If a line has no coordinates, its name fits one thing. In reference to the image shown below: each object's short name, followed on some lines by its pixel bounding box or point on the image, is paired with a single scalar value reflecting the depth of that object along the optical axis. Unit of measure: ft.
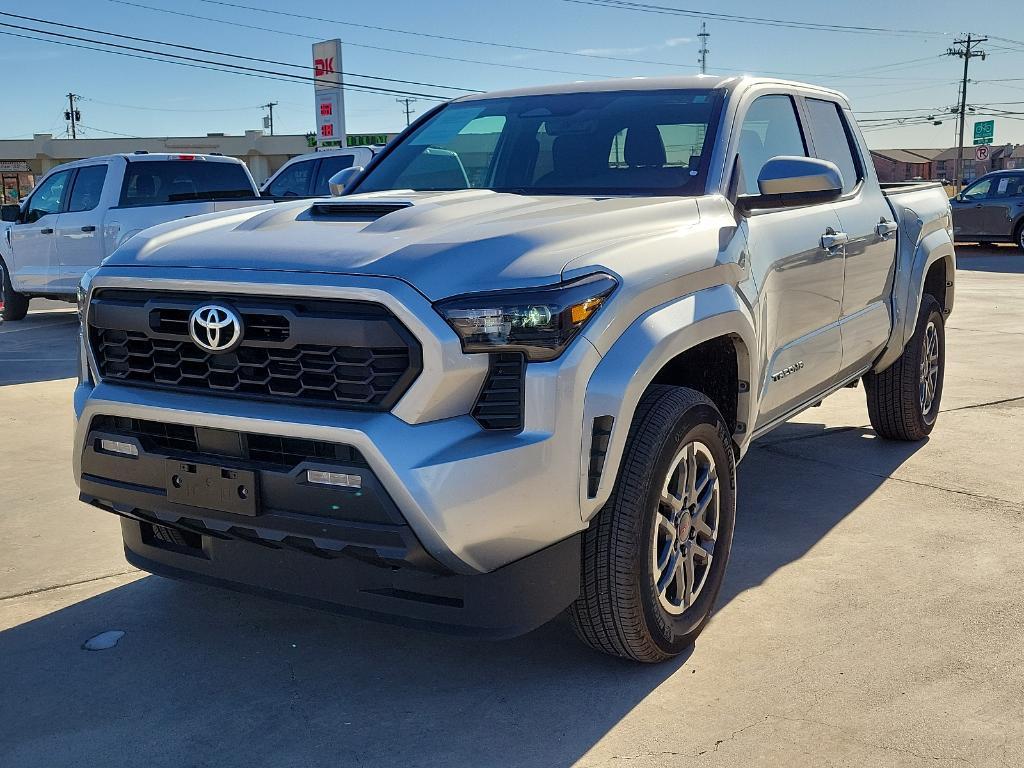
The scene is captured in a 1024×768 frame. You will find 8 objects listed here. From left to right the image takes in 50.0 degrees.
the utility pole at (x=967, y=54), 261.03
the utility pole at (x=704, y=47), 310.86
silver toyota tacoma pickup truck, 9.08
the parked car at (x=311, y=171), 52.26
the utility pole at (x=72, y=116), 332.19
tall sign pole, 114.01
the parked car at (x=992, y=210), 76.23
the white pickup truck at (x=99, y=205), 39.52
